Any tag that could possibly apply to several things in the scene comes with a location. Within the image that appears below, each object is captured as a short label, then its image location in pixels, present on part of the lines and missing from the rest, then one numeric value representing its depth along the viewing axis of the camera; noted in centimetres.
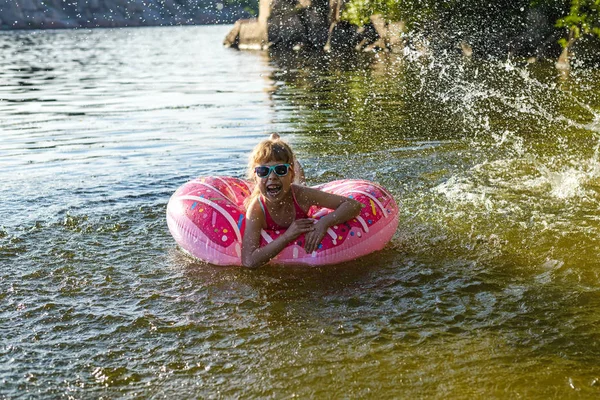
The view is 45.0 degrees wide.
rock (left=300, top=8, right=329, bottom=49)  3569
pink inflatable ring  584
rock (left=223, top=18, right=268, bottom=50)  3815
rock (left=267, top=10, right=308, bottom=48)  3591
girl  552
